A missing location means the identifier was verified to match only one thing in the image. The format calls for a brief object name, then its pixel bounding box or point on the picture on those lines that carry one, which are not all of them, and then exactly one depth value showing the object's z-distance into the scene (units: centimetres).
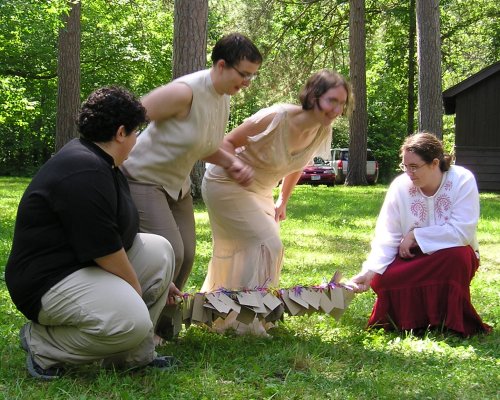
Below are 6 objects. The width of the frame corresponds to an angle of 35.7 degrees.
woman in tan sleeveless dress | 452
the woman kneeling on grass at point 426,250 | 473
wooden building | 2191
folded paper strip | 419
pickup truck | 3253
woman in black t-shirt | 330
